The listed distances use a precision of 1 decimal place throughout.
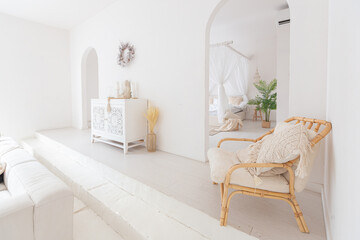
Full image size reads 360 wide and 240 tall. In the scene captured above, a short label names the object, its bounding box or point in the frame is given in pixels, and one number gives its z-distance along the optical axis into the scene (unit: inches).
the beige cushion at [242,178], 52.0
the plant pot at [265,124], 201.9
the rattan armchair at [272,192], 50.6
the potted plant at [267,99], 214.8
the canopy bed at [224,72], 202.1
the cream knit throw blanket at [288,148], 47.4
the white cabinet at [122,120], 117.0
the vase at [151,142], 120.7
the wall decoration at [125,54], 136.8
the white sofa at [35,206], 41.3
